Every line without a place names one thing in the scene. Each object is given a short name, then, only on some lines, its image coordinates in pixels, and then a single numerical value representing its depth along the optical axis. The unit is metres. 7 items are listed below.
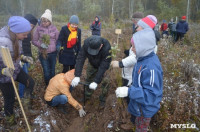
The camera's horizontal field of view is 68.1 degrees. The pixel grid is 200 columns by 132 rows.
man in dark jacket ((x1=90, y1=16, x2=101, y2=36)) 7.56
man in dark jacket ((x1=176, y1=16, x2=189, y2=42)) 7.16
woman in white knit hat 3.09
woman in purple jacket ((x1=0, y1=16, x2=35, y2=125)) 2.01
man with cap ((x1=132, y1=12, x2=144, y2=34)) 3.07
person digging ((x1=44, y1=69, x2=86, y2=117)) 2.68
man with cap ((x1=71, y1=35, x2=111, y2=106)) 2.54
